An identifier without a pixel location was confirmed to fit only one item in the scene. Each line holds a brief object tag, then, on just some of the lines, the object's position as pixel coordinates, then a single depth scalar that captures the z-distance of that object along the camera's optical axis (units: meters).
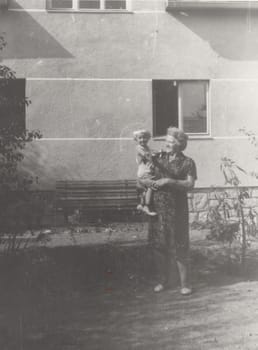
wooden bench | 9.91
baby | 5.37
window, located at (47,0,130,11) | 10.19
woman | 5.21
